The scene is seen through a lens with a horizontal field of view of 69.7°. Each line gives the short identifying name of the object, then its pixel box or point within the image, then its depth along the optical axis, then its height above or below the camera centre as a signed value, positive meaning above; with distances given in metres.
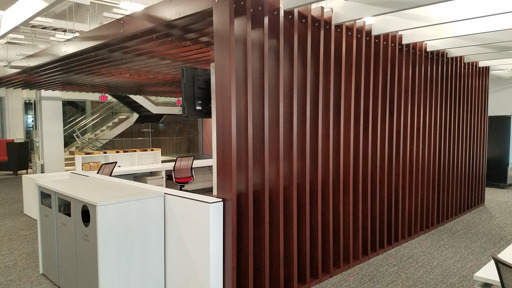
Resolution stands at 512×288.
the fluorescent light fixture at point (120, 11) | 6.14 +2.00
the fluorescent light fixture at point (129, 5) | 5.41 +1.85
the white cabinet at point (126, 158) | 9.41 -0.77
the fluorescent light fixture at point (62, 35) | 7.24 +1.92
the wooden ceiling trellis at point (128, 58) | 4.20 +1.17
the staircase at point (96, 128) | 12.55 +0.06
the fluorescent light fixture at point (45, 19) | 6.17 +1.88
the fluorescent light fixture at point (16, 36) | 7.03 +1.83
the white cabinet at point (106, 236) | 3.17 -0.99
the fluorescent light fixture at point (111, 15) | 6.03 +1.91
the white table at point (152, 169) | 7.35 -0.84
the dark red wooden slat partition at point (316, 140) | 3.32 -0.14
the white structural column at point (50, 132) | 10.26 -0.05
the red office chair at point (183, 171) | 7.71 -0.89
